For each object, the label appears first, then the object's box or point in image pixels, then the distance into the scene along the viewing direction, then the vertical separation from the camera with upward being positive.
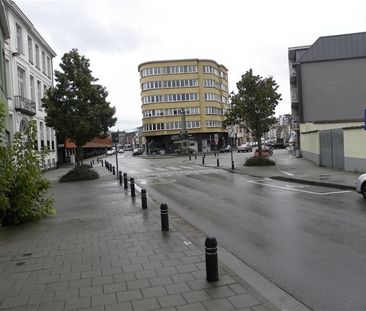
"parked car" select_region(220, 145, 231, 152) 75.72 -1.10
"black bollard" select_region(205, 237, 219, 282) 5.36 -1.52
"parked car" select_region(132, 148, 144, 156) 89.54 -1.06
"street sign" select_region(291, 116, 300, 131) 48.42 +2.09
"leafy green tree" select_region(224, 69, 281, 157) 29.56 +2.84
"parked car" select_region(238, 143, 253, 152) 68.06 -0.98
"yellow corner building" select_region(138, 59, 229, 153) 80.88 +8.48
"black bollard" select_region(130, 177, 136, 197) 15.27 -1.60
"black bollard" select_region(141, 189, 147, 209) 12.16 -1.56
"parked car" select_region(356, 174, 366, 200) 12.38 -1.47
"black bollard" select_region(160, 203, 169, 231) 8.71 -1.57
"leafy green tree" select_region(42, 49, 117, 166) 24.41 +2.82
